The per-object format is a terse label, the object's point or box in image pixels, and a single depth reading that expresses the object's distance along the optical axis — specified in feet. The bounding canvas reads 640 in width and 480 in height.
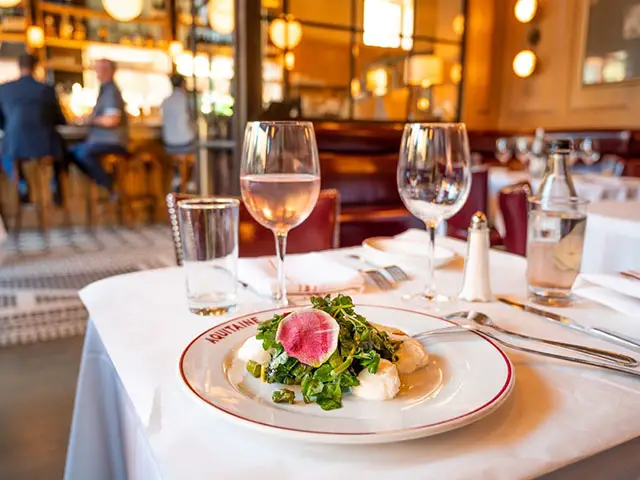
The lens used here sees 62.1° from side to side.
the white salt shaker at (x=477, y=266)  2.43
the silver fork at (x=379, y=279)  2.67
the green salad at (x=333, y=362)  1.36
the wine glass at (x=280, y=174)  2.20
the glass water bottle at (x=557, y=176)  2.69
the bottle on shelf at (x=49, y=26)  21.95
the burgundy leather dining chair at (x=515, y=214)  6.45
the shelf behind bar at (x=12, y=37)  21.40
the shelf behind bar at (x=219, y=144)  14.69
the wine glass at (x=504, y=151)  14.62
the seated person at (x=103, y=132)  18.25
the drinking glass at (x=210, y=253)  2.29
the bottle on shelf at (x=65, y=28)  22.41
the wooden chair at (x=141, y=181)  20.34
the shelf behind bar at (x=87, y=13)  21.72
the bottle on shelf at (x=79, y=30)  22.89
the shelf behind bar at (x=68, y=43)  22.30
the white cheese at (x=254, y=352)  1.53
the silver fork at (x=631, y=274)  2.30
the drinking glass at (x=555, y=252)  2.43
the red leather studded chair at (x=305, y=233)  4.37
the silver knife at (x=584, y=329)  1.89
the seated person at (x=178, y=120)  18.75
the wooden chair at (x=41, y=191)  16.85
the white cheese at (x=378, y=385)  1.36
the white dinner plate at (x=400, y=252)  2.97
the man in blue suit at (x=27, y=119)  15.99
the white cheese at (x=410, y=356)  1.51
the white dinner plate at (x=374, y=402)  1.20
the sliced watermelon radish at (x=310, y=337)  1.39
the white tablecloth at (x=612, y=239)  4.27
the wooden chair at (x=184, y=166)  19.31
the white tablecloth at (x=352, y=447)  1.16
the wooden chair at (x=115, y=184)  19.12
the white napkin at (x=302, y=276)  2.49
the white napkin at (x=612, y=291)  2.16
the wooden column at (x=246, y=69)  13.46
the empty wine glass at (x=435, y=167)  2.33
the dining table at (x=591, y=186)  8.98
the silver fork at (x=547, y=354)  1.60
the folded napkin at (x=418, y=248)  3.03
